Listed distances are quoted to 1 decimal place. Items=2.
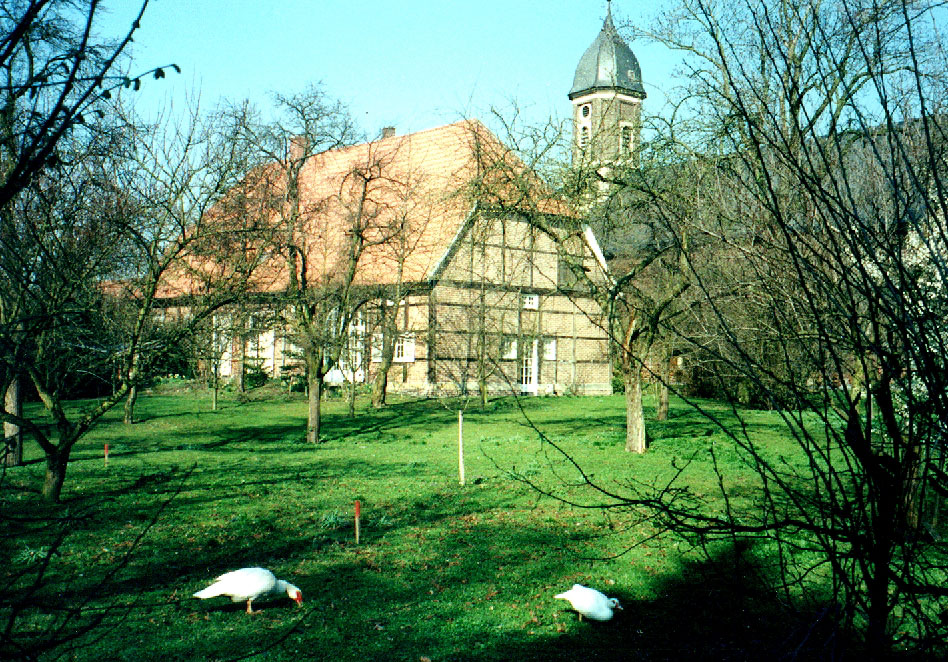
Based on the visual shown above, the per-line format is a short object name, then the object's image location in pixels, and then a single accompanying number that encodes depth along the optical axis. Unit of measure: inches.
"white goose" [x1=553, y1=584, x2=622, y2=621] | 265.6
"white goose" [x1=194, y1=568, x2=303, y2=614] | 264.4
